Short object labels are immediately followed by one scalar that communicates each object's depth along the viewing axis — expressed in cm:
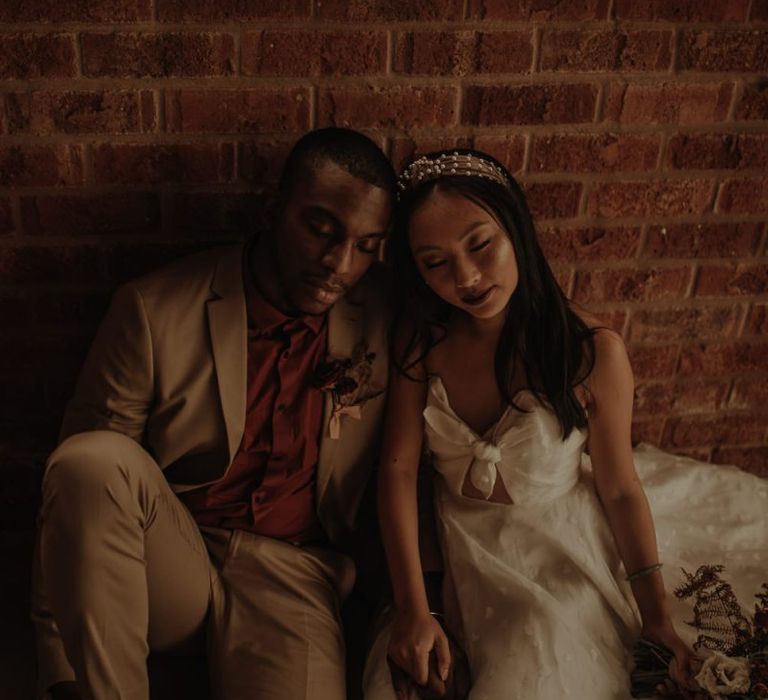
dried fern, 162
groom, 149
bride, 165
